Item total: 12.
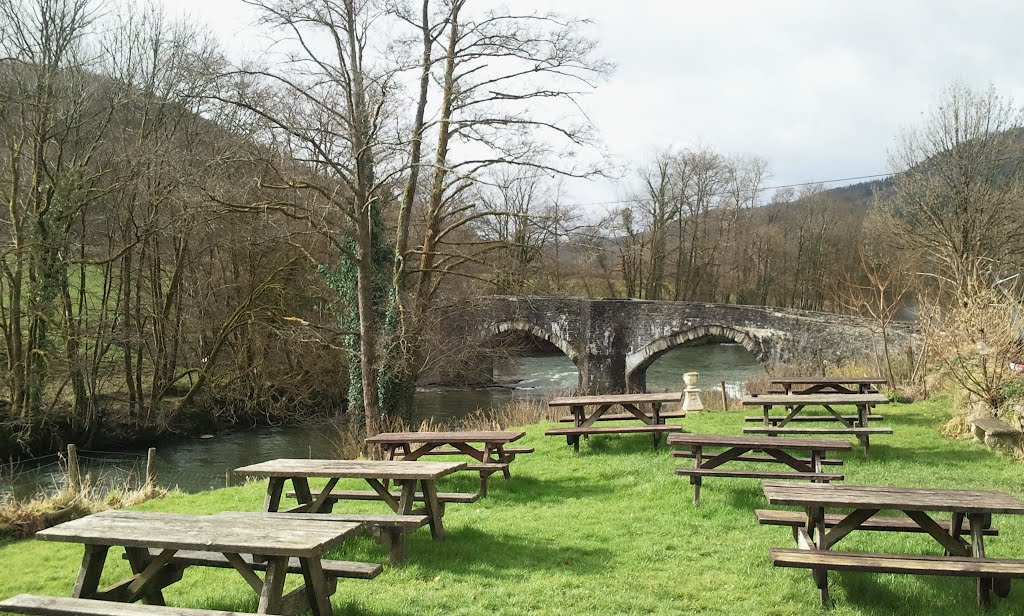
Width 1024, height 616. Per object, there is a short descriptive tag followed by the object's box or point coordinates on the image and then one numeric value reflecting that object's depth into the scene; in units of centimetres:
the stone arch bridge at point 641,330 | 1886
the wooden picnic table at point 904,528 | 367
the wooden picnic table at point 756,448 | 604
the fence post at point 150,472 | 915
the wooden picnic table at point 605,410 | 839
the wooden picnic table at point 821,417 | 793
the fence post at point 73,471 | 885
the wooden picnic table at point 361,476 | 497
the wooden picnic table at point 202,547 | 341
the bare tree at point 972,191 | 1755
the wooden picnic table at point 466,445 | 704
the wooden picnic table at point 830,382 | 1008
